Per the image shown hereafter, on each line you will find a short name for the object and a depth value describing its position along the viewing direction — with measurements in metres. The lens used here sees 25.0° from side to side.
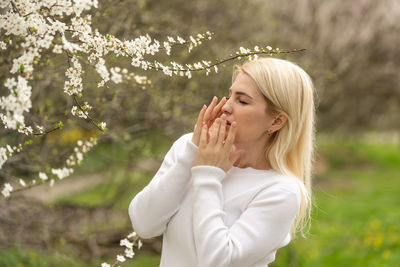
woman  2.08
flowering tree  1.97
